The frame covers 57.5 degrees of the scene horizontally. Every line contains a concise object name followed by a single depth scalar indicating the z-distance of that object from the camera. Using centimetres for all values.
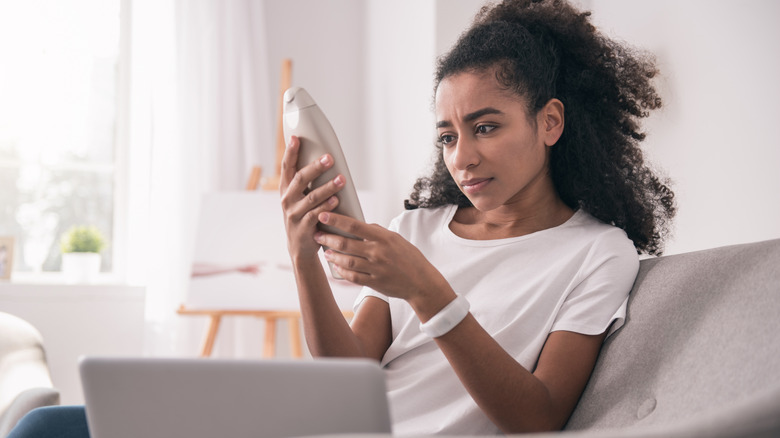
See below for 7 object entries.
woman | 97
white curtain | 323
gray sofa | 80
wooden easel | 273
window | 328
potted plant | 313
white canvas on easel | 275
